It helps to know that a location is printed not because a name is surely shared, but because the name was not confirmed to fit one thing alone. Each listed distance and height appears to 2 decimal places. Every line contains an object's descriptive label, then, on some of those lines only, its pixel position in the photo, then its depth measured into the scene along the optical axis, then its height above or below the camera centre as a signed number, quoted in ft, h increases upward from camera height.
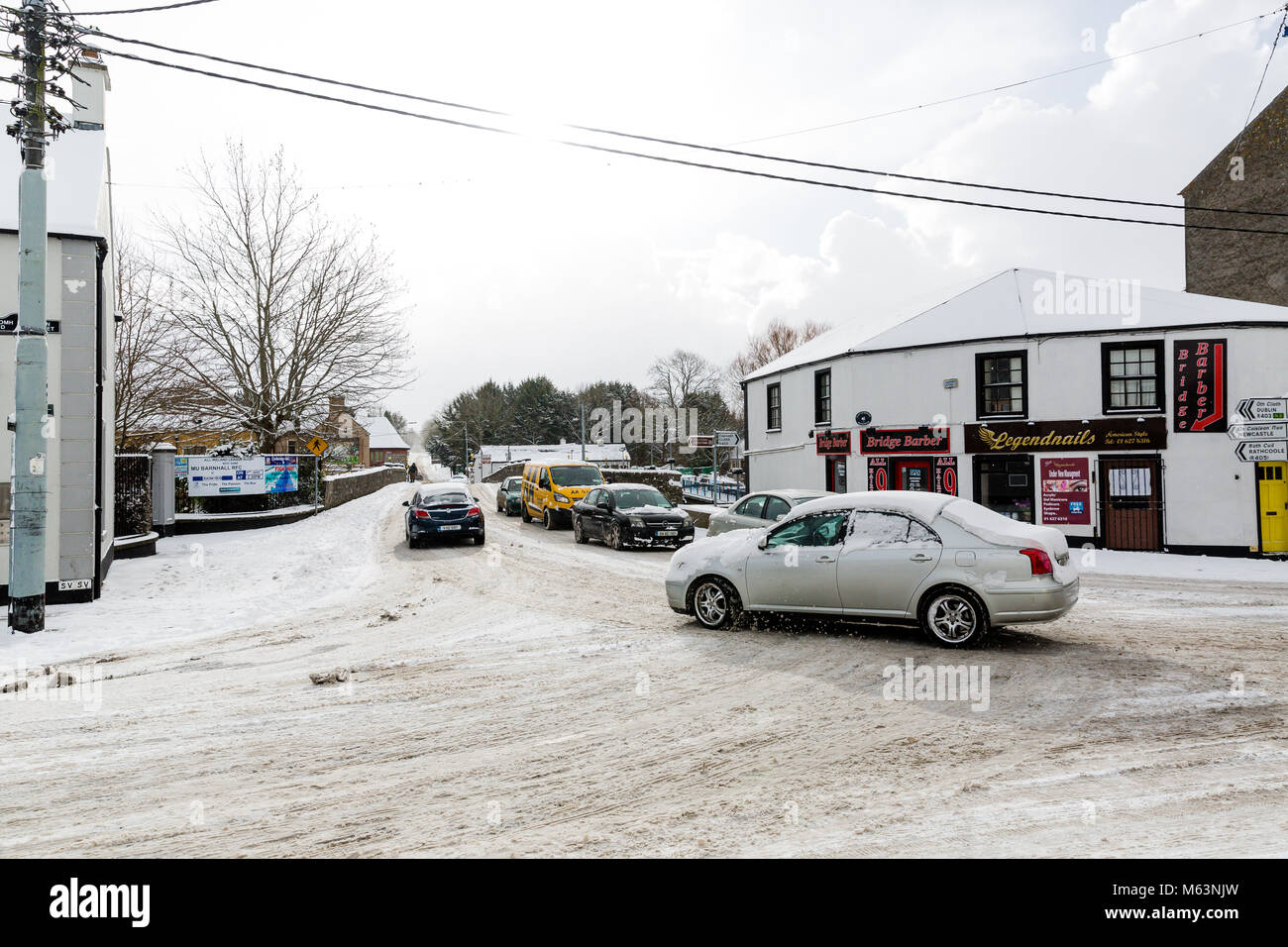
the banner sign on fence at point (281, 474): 74.38 +0.46
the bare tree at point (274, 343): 86.43 +16.20
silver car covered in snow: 25.30 -3.27
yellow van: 79.00 -0.94
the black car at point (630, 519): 59.67 -3.28
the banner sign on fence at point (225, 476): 68.59 +0.24
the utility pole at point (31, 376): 31.19 +4.33
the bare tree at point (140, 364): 79.66 +12.59
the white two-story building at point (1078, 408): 60.03 +6.17
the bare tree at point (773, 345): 252.83 +45.66
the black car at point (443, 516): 61.77 -3.12
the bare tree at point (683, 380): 313.32 +41.19
